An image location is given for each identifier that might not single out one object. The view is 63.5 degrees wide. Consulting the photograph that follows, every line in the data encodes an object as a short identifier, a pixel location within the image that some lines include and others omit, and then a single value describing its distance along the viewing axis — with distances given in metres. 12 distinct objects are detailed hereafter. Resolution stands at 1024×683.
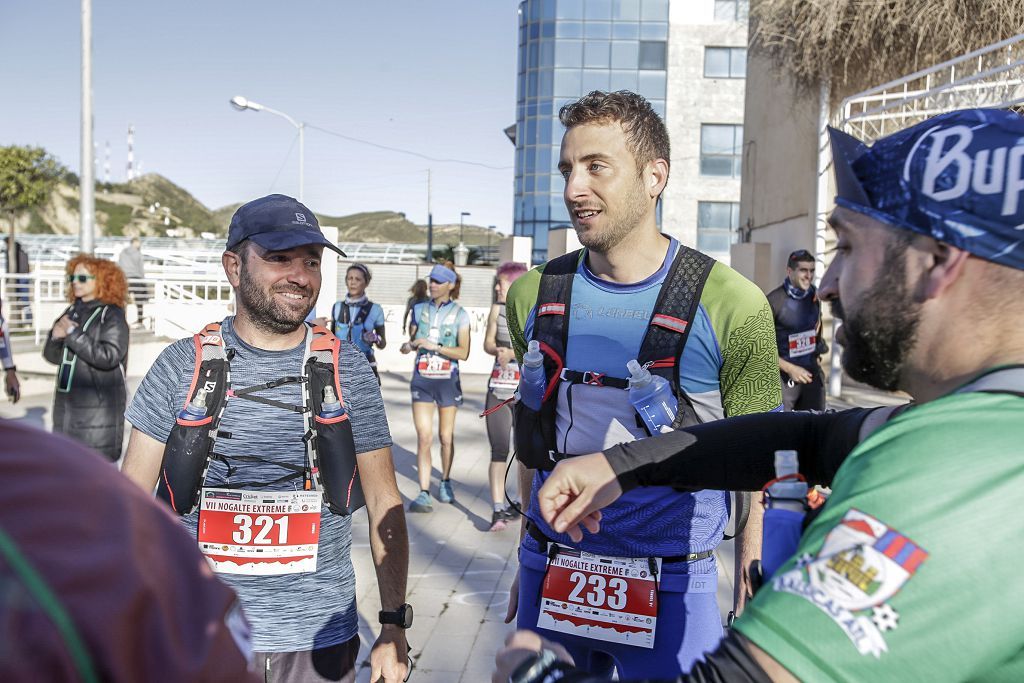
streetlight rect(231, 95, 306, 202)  23.91
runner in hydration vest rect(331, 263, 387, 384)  8.70
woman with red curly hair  5.45
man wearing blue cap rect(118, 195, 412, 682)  2.46
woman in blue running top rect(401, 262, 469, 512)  7.07
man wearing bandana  0.90
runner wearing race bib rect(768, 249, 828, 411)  7.66
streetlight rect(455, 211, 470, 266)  31.23
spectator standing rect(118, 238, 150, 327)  19.33
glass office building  44.19
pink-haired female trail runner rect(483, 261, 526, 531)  6.65
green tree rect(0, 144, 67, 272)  31.20
